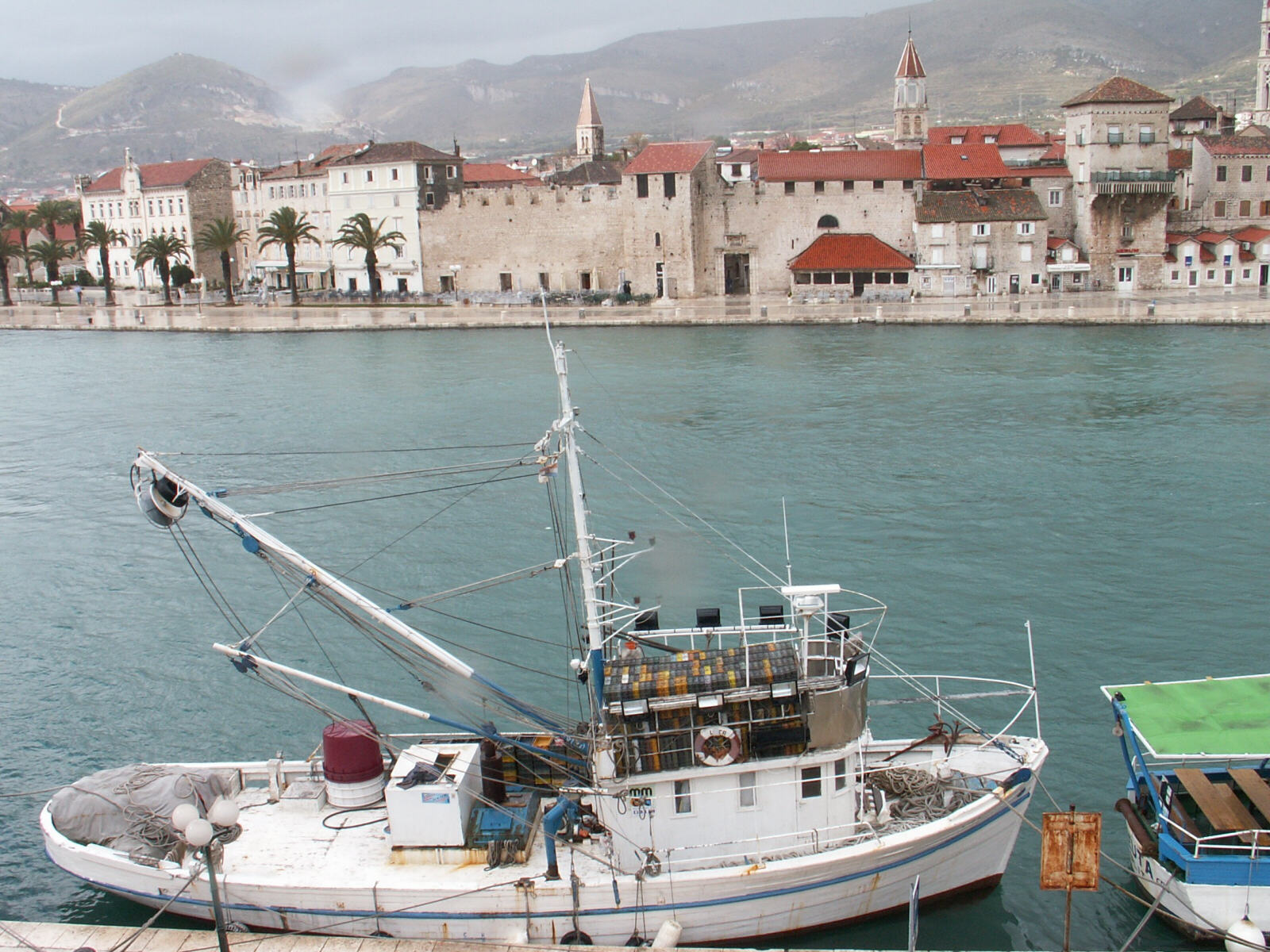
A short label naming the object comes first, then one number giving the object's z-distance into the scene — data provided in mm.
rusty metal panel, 11461
